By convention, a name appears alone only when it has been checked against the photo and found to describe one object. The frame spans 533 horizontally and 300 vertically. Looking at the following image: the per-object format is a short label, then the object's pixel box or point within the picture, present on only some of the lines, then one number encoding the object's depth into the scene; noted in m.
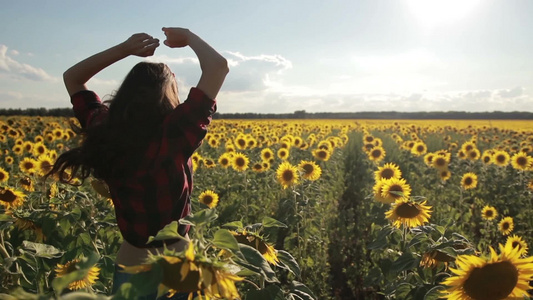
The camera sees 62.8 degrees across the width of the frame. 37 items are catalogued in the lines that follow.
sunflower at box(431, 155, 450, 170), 8.88
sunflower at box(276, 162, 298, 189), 6.39
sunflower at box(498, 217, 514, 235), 5.75
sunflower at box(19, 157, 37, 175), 7.10
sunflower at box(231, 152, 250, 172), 7.75
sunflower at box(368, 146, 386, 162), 9.18
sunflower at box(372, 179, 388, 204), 3.95
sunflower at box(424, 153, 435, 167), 9.89
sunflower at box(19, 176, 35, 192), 4.97
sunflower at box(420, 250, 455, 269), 1.93
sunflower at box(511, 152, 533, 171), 8.45
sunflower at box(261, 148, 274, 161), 9.05
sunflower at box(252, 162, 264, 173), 8.18
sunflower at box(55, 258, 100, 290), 1.92
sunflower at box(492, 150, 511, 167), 9.48
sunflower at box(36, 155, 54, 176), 6.07
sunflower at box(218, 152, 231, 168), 8.22
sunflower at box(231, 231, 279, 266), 1.63
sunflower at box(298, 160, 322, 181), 6.61
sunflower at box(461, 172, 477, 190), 7.54
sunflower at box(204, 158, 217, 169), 7.98
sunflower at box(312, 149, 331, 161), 8.77
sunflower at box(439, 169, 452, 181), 8.41
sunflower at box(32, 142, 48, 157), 9.00
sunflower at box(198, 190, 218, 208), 5.45
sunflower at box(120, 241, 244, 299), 0.95
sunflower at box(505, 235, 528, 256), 4.05
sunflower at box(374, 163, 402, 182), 5.24
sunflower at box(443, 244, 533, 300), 1.50
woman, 1.90
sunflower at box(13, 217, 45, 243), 2.99
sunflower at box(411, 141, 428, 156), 10.93
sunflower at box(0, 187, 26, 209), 3.69
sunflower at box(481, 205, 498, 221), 5.98
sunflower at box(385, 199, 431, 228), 2.87
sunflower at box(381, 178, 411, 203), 3.75
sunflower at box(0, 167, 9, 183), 5.54
